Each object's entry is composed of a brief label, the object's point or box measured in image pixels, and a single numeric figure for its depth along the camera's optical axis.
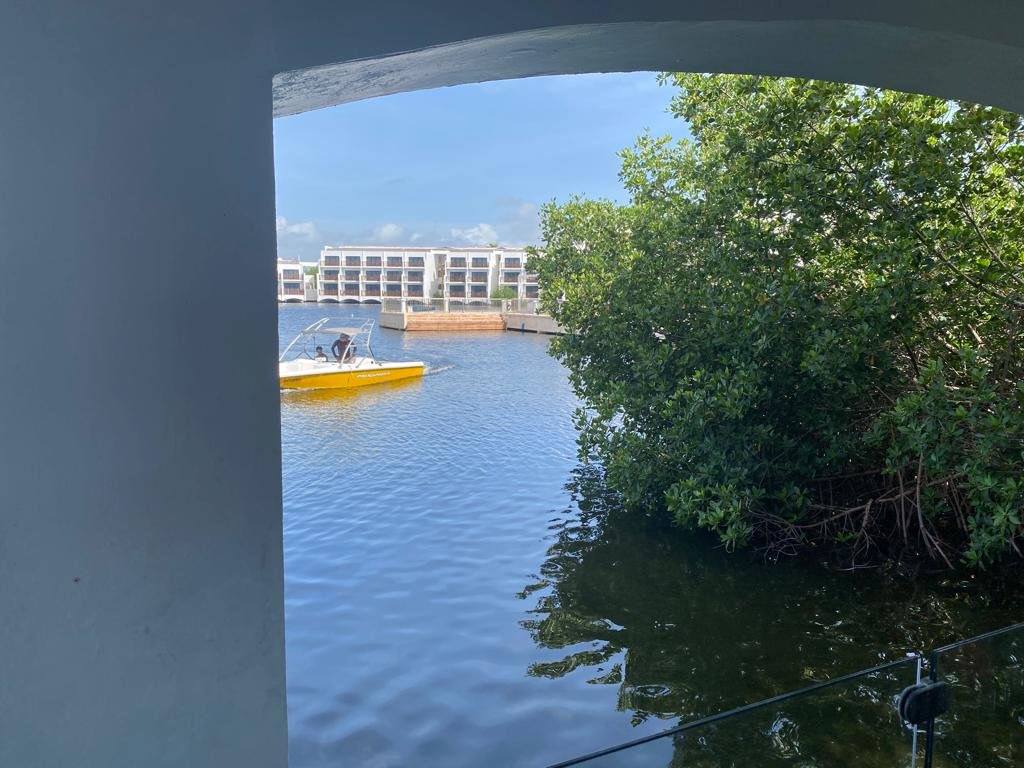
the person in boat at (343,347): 19.75
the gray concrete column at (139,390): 0.90
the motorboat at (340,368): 18.23
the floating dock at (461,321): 39.22
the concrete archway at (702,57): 1.19
